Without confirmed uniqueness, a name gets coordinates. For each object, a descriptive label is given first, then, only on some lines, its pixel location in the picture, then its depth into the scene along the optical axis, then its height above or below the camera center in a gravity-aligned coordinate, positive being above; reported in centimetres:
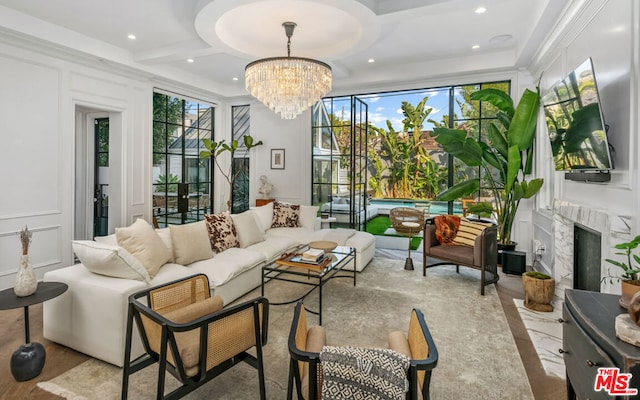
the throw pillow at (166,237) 338 -44
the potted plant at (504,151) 425 +64
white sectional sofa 238 -71
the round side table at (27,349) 217 -107
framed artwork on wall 691 +78
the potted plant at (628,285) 152 -42
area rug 212 -121
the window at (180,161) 600 +67
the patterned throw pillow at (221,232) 396 -46
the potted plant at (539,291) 333 -96
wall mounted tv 237 +58
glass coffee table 327 -72
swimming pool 911 -23
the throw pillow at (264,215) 526 -33
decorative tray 331 -69
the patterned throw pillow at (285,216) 548 -35
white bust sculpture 681 +15
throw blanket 119 -66
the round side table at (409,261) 475 -97
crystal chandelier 329 +119
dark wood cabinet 115 -57
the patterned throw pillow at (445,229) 457 -45
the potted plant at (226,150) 648 +94
